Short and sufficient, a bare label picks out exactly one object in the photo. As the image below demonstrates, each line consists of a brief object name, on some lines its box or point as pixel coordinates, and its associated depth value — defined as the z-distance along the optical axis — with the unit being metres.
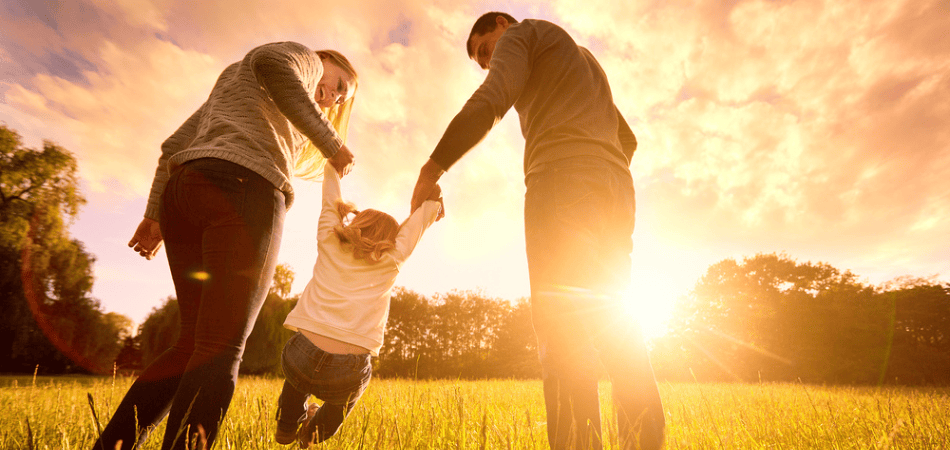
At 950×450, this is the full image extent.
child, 2.04
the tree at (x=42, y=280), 18.22
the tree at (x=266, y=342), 16.36
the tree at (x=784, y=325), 21.19
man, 1.50
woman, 1.43
